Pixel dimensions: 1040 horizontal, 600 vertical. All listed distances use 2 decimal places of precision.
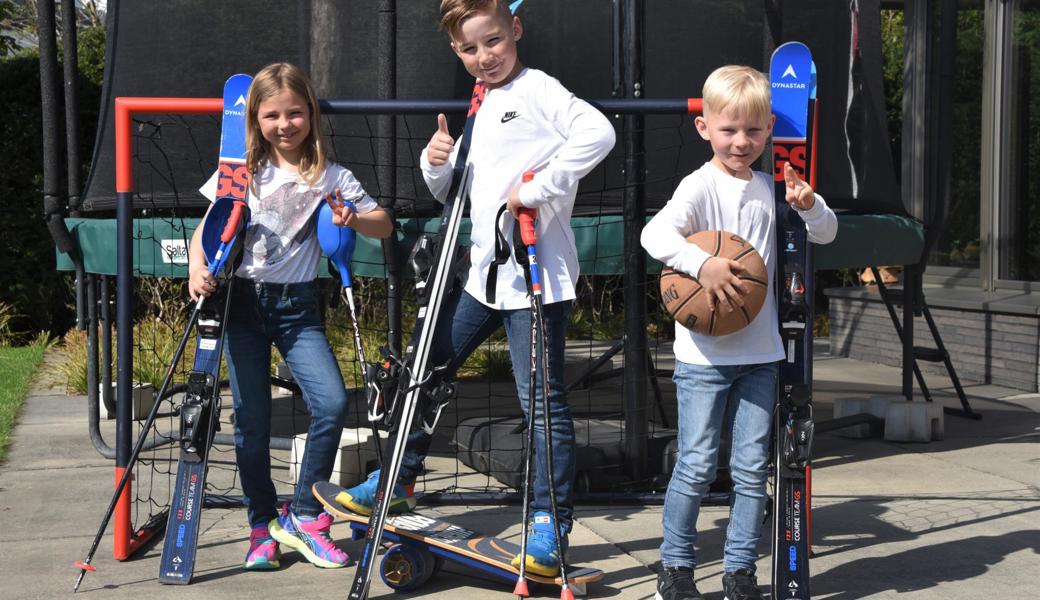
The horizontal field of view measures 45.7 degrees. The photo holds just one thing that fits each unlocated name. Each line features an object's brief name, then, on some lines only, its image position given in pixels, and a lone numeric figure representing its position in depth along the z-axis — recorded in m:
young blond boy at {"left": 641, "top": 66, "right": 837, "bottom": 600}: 3.83
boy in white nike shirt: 4.04
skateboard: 4.02
